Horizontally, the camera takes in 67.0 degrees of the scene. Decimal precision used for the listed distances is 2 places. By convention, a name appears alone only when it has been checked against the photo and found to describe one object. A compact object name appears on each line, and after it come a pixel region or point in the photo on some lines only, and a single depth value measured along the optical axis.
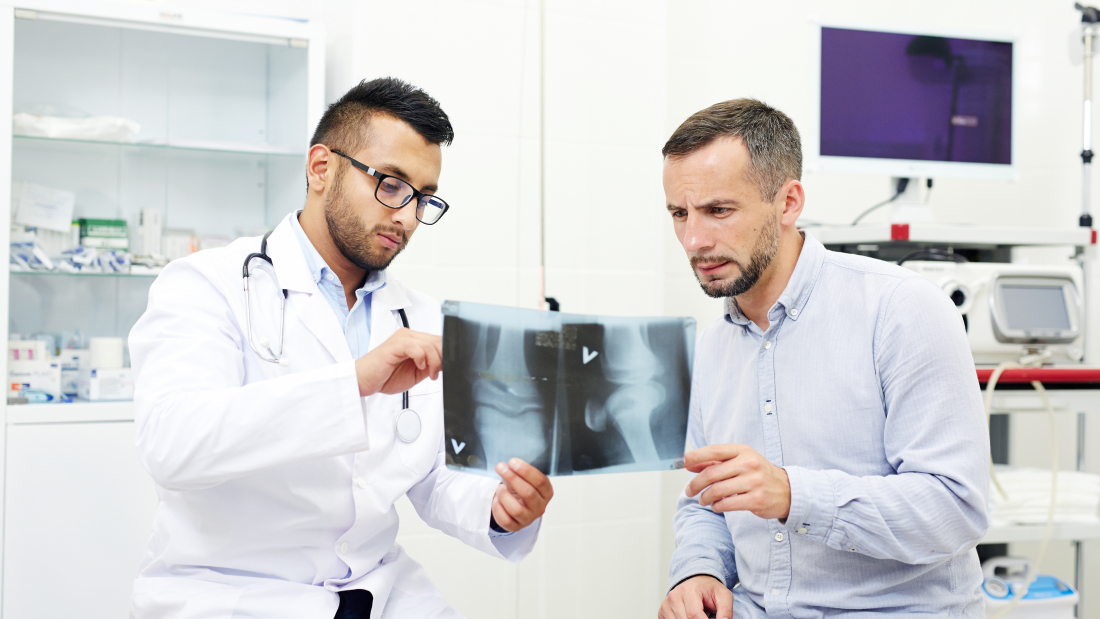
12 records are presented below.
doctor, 1.10
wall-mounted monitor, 2.23
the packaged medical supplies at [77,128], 2.14
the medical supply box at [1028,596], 1.95
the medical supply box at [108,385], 2.19
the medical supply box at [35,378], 2.08
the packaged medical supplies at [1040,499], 1.99
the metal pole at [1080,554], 2.11
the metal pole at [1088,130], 2.35
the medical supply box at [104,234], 2.28
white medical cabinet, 2.06
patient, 1.13
